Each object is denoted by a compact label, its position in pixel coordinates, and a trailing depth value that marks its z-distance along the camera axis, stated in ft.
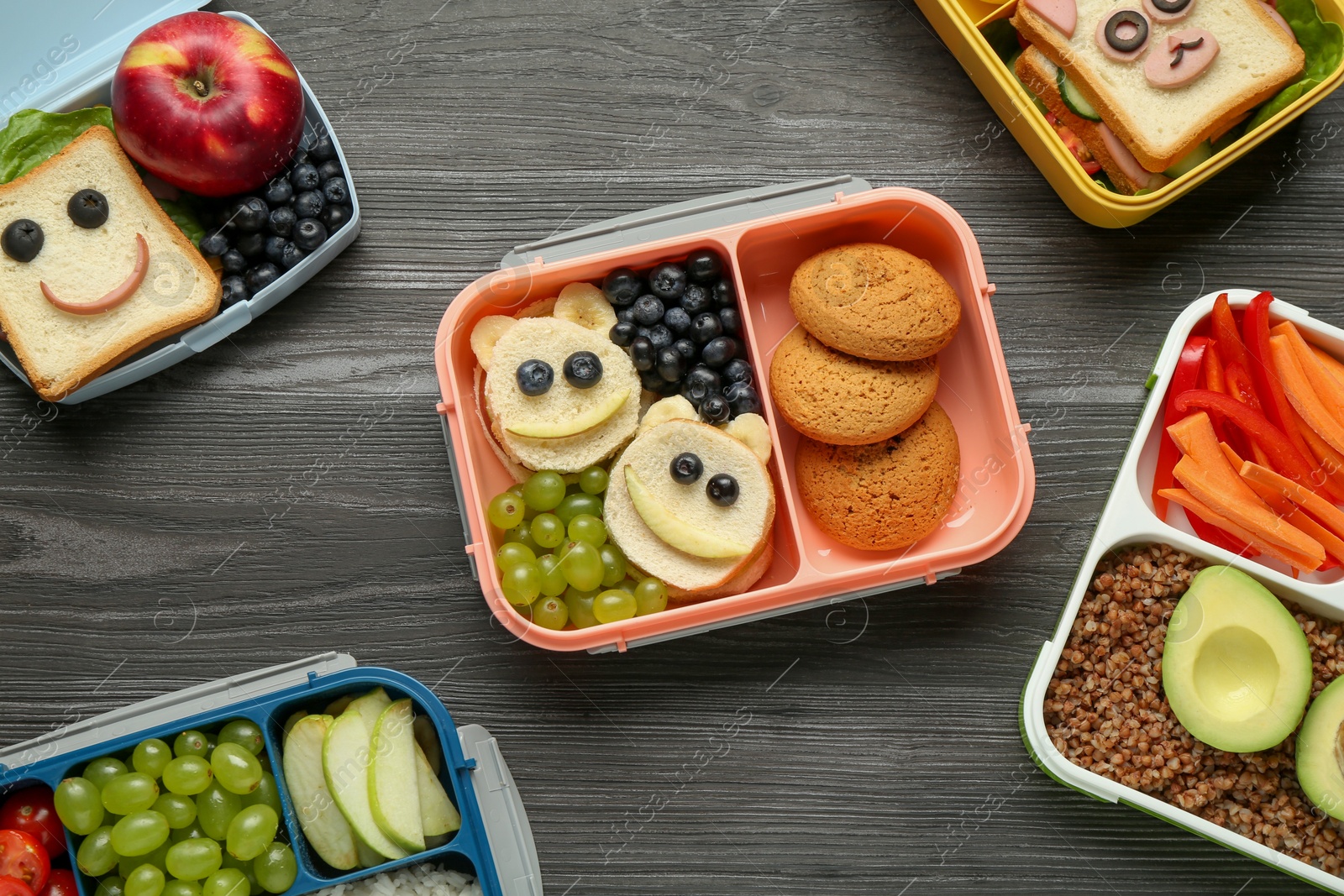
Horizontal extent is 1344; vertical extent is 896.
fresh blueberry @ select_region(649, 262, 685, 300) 2.90
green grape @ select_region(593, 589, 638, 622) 2.84
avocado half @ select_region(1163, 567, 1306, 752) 2.82
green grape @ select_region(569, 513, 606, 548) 2.88
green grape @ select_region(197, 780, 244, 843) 2.80
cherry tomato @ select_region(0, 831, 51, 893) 2.76
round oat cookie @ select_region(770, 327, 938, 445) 2.87
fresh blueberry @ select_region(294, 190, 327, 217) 2.94
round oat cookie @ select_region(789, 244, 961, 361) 2.86
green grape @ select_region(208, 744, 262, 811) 2.77
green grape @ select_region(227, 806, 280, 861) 2.76
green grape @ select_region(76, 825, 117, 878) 2.77
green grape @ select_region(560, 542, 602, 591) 2.85
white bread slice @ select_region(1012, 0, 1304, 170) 2.94
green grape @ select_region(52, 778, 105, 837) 2.77
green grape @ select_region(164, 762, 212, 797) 2.77
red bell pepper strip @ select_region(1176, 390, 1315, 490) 2.88
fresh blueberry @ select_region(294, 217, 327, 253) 2.94
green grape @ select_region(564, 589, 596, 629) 2.88
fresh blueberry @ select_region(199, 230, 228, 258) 2.95
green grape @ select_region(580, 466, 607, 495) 2.91
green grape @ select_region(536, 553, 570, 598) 2.86
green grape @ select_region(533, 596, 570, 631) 2.86
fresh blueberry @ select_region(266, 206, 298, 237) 2.93
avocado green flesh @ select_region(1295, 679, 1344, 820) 2.83
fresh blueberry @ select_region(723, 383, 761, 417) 2.90
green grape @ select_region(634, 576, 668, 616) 2.86
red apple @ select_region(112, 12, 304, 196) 2.88
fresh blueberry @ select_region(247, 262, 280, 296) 2.95
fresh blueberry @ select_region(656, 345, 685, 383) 2.89
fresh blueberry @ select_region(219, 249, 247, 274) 2.95
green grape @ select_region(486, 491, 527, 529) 2.87
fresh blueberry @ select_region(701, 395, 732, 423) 2.88
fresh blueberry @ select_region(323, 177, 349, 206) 2.96
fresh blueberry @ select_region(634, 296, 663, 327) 2.90
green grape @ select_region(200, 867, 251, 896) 2.77
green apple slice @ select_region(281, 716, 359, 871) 2.80
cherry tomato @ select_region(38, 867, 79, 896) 2.79
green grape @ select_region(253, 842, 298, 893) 2.77
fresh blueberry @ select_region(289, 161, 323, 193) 2.95
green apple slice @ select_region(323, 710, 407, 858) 2.77
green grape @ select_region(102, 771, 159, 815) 2.76
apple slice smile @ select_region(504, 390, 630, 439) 2.86
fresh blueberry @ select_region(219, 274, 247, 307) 2.94
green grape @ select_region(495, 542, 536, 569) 2.84
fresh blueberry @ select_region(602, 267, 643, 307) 2.90
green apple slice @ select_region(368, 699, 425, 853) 2.76
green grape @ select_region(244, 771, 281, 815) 2.81
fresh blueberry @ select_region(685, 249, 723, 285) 2.89
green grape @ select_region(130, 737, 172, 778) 2.80
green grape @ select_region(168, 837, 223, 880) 2.76
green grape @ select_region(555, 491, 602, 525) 2.91
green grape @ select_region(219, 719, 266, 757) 2.82
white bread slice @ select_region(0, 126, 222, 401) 2.93
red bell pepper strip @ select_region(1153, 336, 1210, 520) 2.93
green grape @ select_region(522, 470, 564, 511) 2.87
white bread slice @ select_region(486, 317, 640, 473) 2.88
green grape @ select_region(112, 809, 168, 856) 2.75
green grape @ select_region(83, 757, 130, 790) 2.80
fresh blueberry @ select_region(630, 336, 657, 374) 2.89
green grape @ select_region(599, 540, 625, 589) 2.89
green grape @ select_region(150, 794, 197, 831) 2.78
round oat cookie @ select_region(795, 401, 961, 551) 2.90
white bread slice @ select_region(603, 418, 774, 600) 2.87
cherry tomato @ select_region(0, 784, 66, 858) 2.81
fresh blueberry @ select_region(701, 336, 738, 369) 2.89
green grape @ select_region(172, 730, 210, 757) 2.81
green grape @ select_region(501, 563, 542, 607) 2.83
